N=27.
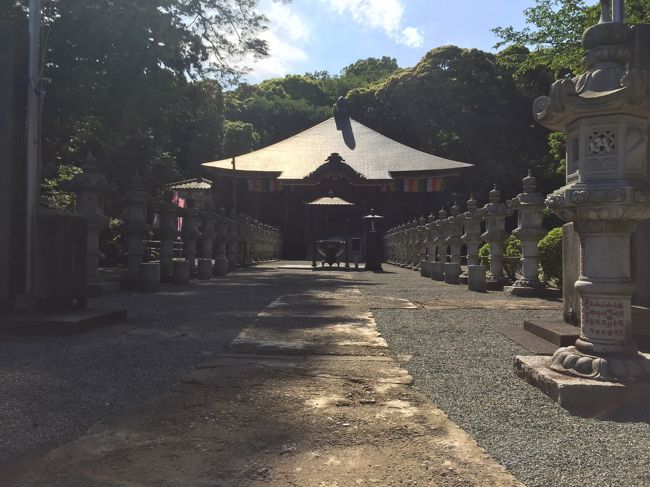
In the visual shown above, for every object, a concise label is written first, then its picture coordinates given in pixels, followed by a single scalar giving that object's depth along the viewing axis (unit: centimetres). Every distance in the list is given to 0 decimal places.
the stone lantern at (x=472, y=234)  1033
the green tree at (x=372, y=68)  6229
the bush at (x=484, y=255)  1262
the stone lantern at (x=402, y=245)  1924
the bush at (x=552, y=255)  853
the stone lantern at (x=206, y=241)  1181
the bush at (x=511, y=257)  1080
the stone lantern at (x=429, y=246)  1351
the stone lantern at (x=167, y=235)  970
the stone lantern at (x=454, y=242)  1106
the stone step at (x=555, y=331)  373
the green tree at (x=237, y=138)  3716
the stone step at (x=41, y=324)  446
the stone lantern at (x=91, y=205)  773
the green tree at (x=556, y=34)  1502
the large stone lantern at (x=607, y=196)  275
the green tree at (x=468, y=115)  3009
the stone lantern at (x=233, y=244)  1516
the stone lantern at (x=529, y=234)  796
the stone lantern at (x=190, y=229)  1101
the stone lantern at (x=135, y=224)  873
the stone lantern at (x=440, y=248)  1222
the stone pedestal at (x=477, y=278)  912
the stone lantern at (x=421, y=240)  1527
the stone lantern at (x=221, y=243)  1325
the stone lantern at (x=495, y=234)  912
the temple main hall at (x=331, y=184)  2672
